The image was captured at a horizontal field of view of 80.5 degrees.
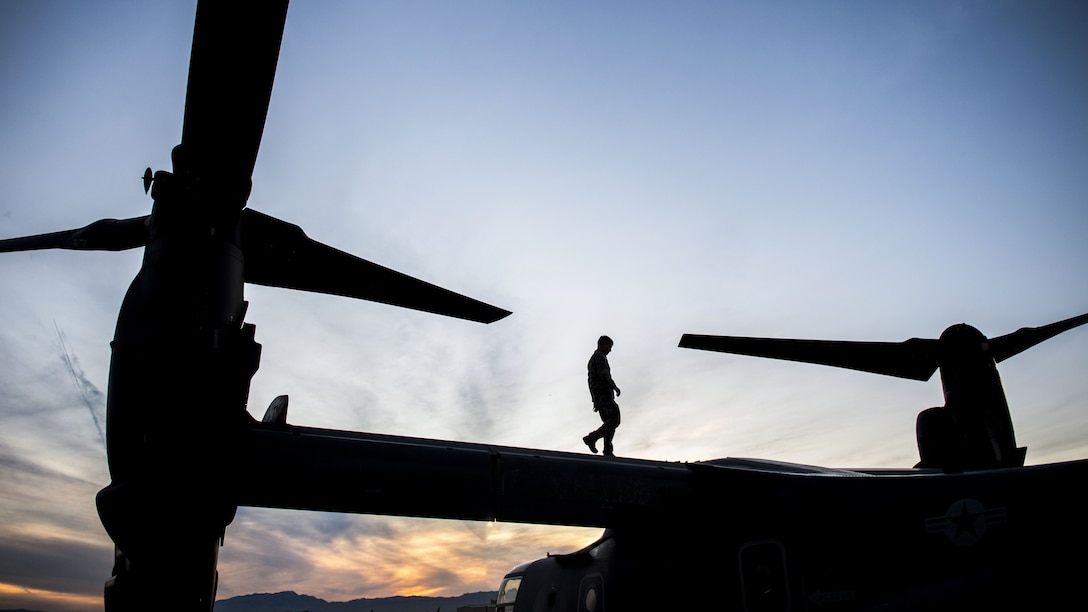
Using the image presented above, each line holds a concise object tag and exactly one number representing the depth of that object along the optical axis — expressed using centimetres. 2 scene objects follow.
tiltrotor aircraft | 512
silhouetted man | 1020
